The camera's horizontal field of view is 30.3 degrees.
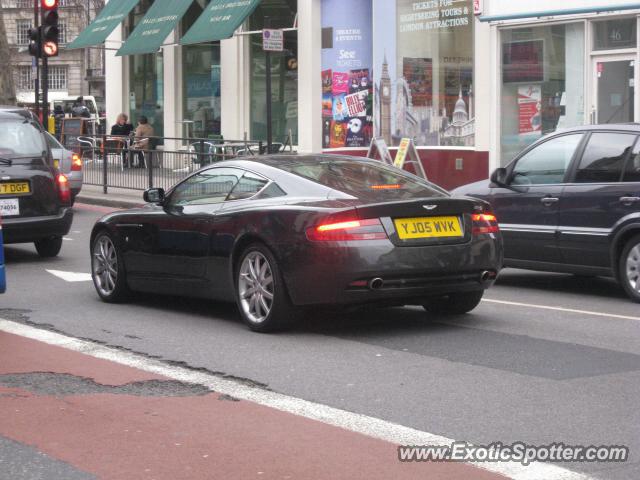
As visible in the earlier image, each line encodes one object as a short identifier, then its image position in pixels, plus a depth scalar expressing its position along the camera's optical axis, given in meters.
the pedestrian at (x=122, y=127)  30.66
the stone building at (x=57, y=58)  88.94
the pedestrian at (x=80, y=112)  42.97
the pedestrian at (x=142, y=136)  22.39
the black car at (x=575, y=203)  10.51
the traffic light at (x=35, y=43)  24.16
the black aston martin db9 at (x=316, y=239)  8.28
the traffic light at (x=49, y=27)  23.66
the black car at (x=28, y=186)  13.47
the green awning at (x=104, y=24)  29.53
